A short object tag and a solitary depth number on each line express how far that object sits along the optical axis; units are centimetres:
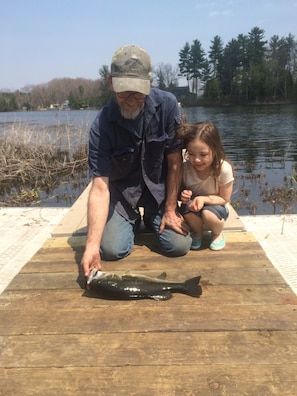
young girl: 326
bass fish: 250
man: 288
